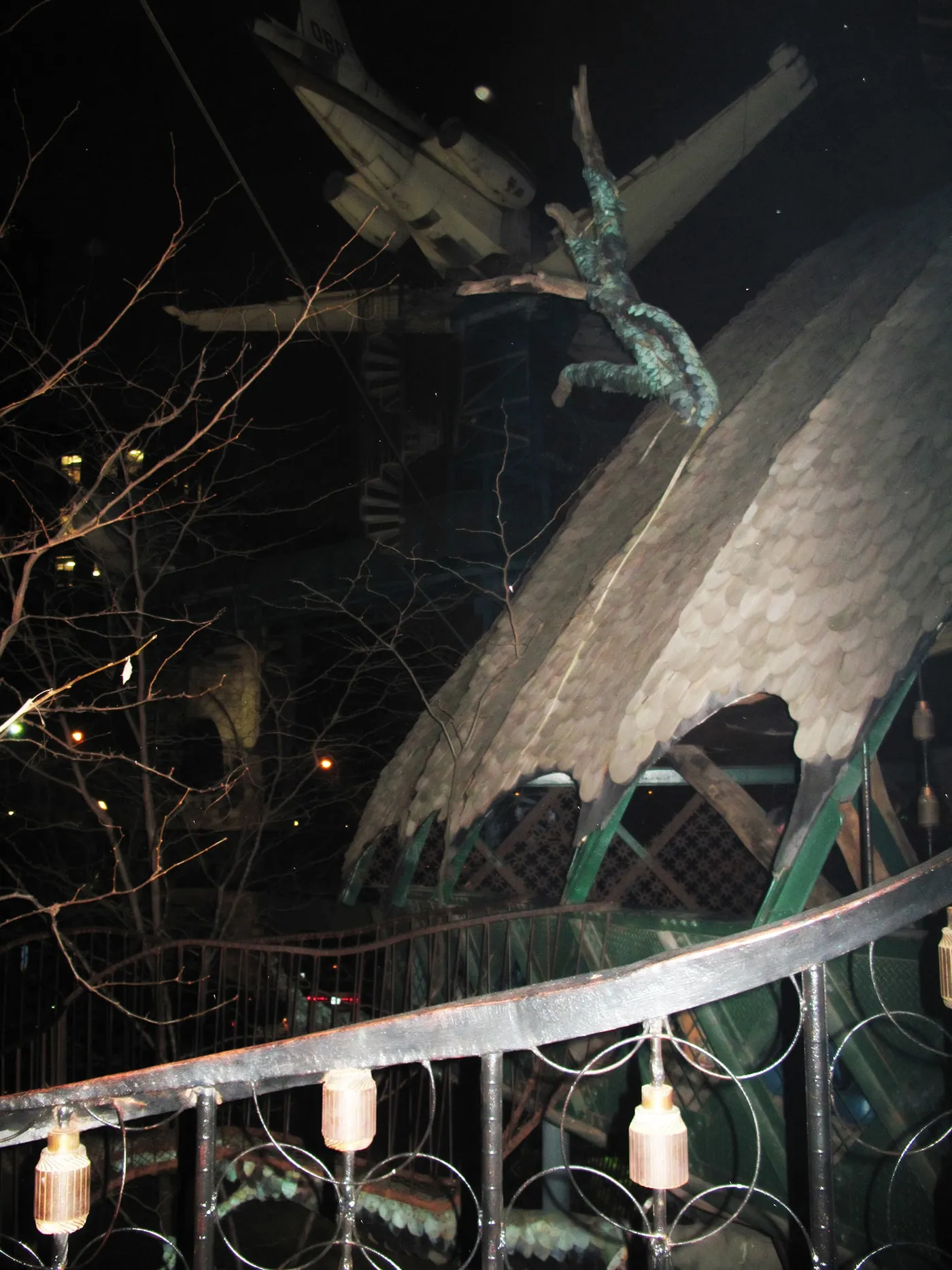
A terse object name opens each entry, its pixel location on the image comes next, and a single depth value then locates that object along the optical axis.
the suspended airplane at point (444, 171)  13.29
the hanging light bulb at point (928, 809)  7.62
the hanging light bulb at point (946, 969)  2.23
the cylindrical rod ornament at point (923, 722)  7.84
